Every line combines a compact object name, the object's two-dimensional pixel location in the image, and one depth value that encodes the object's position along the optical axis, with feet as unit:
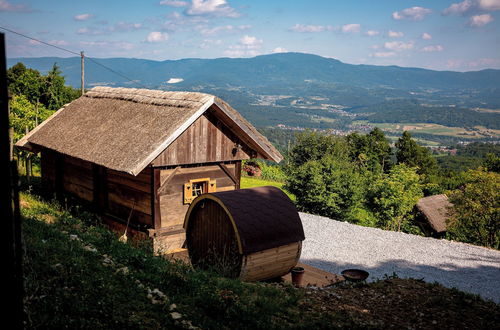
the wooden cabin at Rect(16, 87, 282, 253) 42.80
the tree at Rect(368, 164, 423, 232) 79.10
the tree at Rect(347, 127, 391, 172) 189.37
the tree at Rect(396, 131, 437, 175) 180.75
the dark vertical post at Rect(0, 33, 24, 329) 10.50
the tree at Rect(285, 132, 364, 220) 81.35
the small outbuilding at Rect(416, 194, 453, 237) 87.92
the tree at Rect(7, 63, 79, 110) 123.48
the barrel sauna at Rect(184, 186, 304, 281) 31.91
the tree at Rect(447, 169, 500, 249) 64.18
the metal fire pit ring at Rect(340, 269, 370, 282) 33.37
